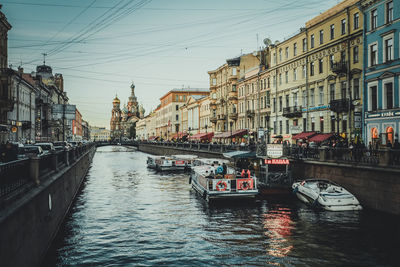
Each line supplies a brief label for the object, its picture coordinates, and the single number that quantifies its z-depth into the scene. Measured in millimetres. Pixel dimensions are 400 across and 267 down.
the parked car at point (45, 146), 37500
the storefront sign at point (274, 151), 29156
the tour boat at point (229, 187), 26266
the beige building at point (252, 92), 61375
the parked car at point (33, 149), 29766
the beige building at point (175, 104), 140750
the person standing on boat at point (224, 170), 28553
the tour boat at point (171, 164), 53250
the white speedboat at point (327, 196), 22719
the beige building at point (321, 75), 39247
